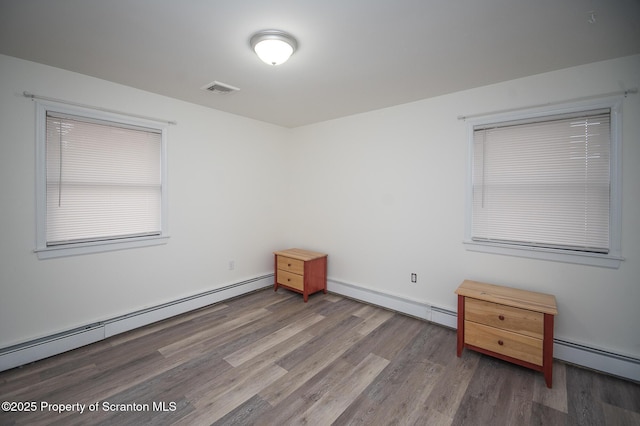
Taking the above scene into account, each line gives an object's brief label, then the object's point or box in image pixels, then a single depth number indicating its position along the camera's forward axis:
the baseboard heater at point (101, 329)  2.39
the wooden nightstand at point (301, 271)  3.91
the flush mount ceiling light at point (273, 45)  1.98
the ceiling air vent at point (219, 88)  2.85
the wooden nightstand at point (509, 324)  2.21
